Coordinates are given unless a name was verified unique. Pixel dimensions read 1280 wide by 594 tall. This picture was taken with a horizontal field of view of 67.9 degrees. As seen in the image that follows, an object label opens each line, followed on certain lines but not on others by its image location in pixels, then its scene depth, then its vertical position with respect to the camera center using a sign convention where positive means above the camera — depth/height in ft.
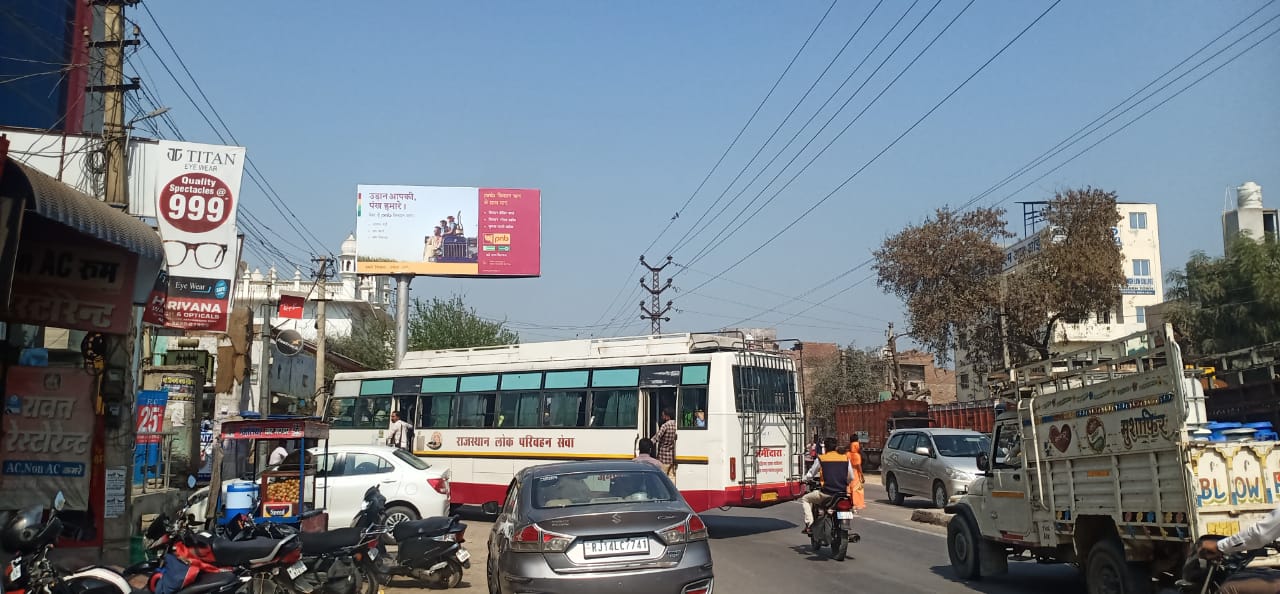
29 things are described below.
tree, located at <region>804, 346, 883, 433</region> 164.45 +4.58
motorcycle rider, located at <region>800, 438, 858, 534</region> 42.83 -2.92
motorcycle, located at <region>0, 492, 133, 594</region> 20.65 -3.26
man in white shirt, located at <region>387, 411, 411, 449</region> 64.85 -1.48
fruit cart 38.83 -2.96
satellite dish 72.33 +5.41
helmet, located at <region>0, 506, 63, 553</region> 20.75 -2.58
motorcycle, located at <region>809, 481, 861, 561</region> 41.83 -5.10
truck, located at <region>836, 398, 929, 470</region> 106.32 -1.04
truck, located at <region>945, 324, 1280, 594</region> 23.93 -1.83
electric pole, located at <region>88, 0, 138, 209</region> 44.57 +16.56
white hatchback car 47.06 -3.45
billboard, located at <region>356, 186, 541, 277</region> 129.39 +24.86
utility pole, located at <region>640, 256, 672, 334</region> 168.45 +19.94
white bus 52.19 +0.20
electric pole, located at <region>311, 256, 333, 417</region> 94.32 +9.63
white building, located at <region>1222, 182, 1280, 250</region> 144.15 +29.63
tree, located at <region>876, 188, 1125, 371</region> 95.86 +13.86
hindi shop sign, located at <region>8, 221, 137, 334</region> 29.14 +4.06
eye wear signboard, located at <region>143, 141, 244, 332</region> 55.31 +10.82
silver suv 65.00 -3.76
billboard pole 125.71 +13.56
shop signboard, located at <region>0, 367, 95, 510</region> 29.84 -0.70
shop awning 20.85 +5.26
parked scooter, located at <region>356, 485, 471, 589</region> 35.27 -5.02
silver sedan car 24.18 -3.52
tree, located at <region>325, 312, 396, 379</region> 157.07 +11.55
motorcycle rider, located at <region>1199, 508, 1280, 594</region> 17.98 -2.73
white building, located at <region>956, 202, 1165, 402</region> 190.49 +27.54
